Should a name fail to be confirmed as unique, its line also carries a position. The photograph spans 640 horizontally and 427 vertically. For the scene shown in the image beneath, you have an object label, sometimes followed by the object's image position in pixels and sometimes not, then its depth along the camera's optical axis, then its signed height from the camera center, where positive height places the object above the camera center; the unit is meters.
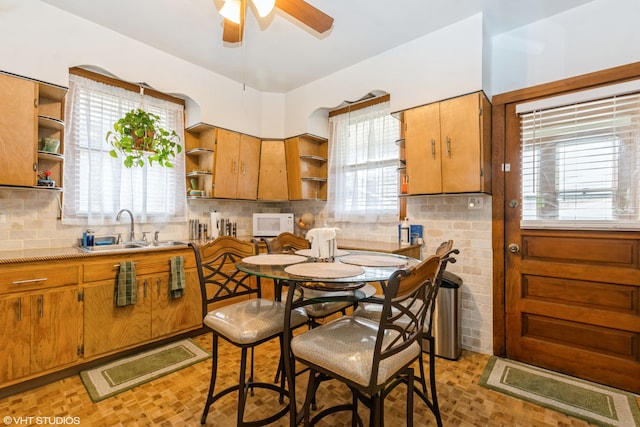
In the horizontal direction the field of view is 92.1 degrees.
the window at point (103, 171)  2.78 +0.42
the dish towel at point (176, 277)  2.79 -0.58
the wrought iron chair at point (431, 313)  1.61 -0.62
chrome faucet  3.01 -0.17
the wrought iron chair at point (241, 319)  1.57 -0.58
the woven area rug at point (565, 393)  1.88 -1.22
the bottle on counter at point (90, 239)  2.71 -0.23
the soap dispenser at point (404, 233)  3.09 -0.19
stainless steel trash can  2.58 -0.90
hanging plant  2.46 +0.63
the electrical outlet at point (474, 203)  2.74 +0.10
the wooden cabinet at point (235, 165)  3.50 +0.57
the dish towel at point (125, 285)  2.47 -0.58
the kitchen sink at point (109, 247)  2.53 -0.30
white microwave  3.85 -0.13
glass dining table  1.44 -0.30
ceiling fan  1.86 +1.30
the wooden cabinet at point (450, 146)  2.50 +0.59
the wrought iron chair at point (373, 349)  1.20 -0.59
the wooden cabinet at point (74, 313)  2.04 -0.76
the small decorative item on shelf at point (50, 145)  2.49 +0.56
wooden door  2.17 -0.62
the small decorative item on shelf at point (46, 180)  2.45 +0.26
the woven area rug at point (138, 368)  2.14 -1.21
